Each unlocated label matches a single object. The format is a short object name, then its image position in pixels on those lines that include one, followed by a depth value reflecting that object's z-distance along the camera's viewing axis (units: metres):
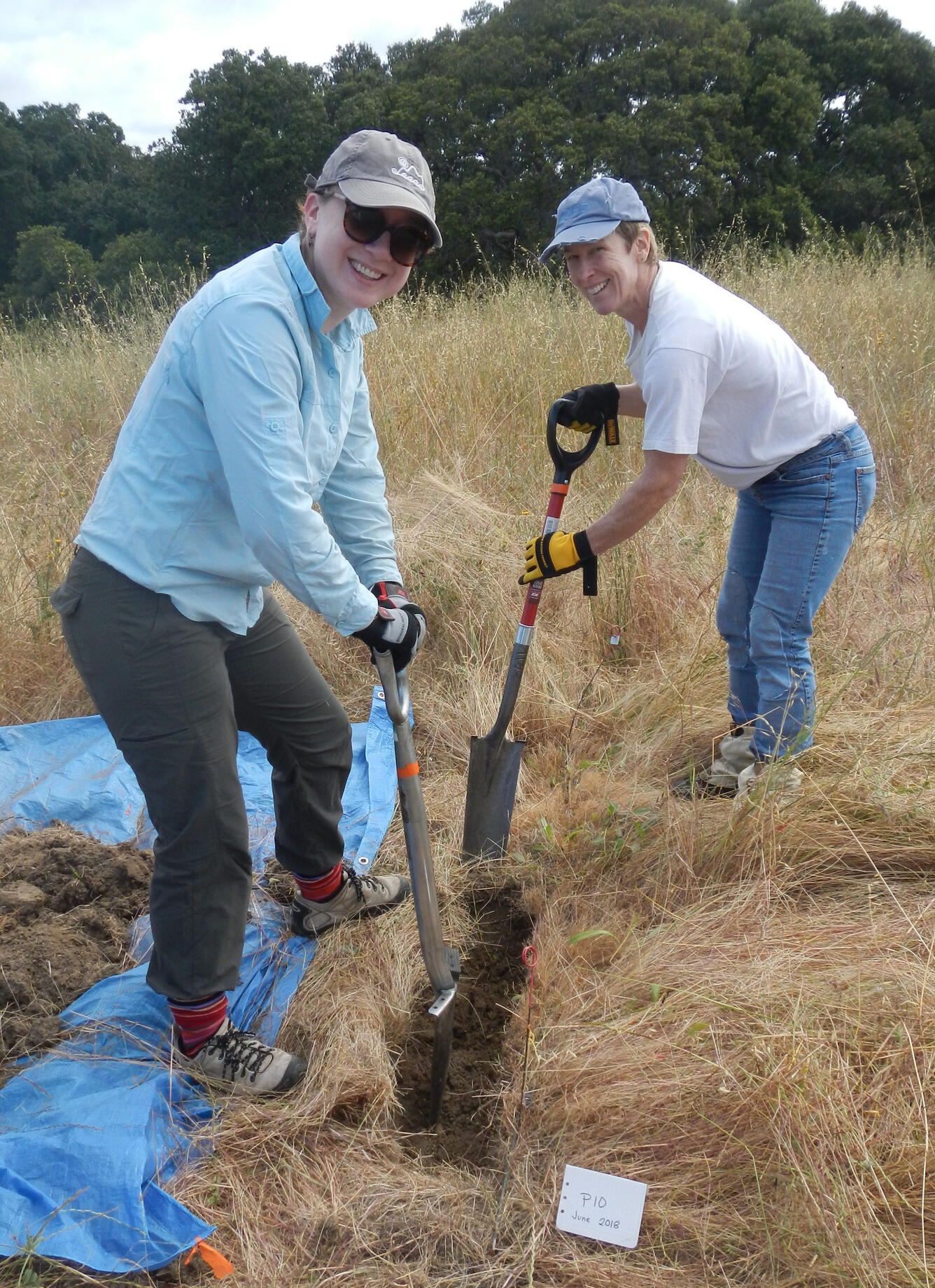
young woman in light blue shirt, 1.64
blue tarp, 1.72
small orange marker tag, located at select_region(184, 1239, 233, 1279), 1.70
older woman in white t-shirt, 2.35
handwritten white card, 1.73
